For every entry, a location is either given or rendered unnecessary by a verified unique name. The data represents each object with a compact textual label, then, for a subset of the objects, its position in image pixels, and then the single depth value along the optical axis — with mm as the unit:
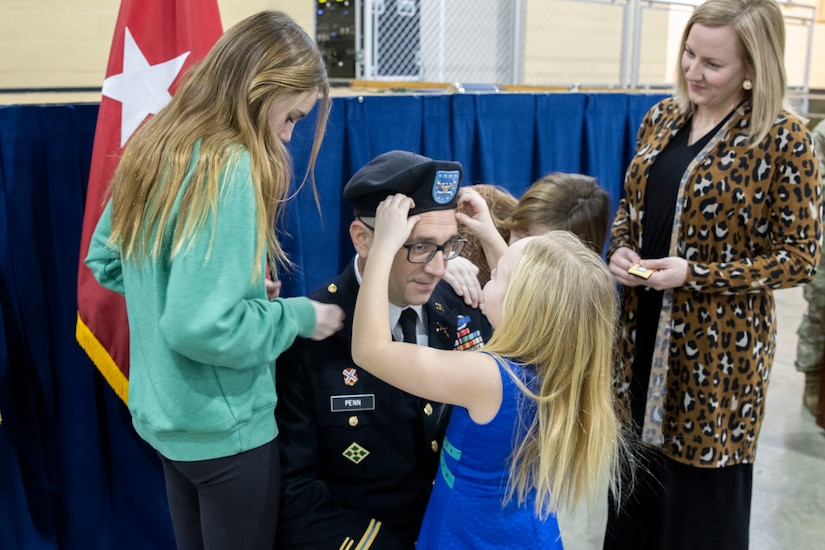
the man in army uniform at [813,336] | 3943
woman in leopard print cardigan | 1939
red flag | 2111
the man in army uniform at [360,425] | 1632
